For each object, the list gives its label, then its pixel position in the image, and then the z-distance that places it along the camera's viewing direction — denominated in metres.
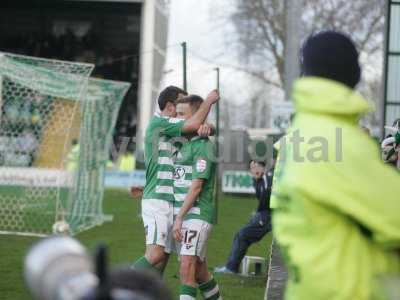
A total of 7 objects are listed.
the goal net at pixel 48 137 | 30.92
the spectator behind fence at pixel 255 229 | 23.22
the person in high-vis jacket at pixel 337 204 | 6.32
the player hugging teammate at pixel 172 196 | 16.03
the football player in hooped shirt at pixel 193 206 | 16.03
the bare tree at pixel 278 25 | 91.75
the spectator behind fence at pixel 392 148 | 17.75
